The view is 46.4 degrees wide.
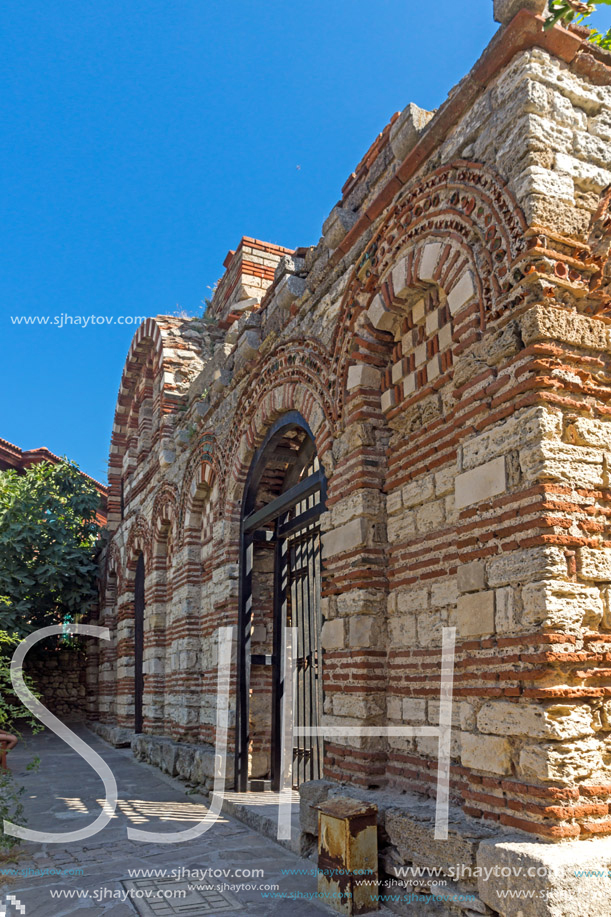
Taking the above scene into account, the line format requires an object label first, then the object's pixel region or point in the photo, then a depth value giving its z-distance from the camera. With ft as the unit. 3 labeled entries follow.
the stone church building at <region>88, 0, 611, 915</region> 9.02
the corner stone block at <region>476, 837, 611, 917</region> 7.79
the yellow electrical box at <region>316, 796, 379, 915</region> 11.23
